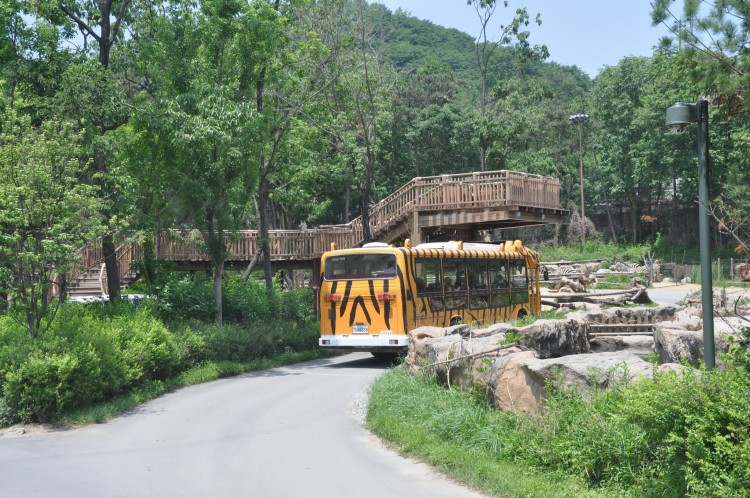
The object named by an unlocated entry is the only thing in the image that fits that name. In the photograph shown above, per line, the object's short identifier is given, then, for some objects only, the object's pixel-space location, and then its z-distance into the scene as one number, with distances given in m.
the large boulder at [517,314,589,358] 13.10
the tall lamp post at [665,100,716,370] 8.16
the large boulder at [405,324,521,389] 10.62
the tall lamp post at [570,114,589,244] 54.84
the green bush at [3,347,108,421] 11.47
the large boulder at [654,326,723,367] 10.98
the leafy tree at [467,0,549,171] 38.30
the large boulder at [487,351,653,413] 8.29
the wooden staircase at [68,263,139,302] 25.39
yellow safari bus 18.14
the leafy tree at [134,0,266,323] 18.42
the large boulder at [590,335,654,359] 14.98
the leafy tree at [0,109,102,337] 12.37
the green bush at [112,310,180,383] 13.79
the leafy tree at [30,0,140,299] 17.83
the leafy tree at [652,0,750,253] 9.04
